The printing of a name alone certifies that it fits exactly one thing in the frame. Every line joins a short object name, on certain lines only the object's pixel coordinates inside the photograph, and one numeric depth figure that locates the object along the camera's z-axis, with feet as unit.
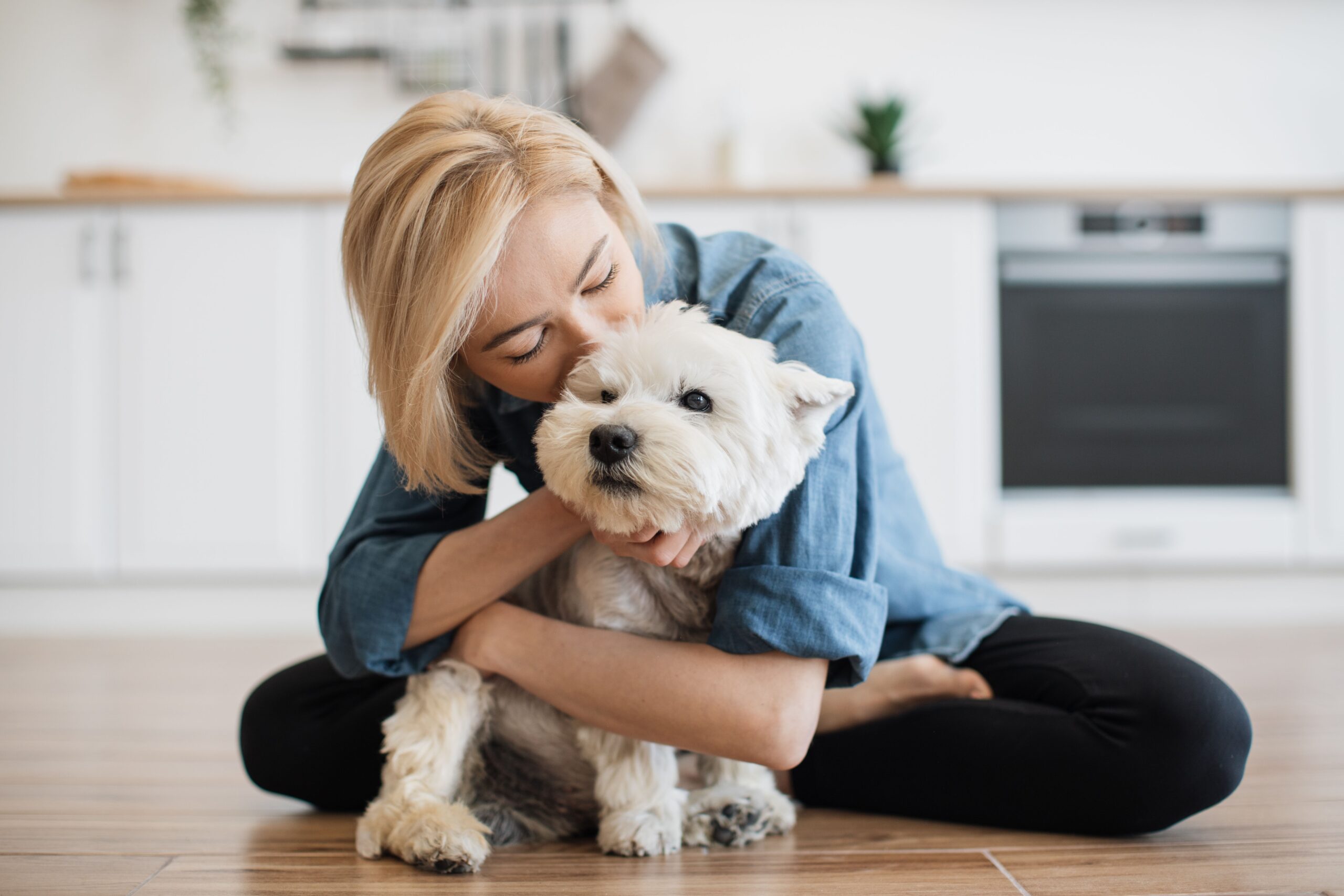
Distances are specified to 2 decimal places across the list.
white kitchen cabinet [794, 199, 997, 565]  9.50
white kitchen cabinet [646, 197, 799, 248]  9.54
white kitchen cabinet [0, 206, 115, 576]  9.42
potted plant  10.33
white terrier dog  3.14
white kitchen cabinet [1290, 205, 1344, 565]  9.61
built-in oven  9.68
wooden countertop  9.36
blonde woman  3.36
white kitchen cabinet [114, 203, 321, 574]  9.41
